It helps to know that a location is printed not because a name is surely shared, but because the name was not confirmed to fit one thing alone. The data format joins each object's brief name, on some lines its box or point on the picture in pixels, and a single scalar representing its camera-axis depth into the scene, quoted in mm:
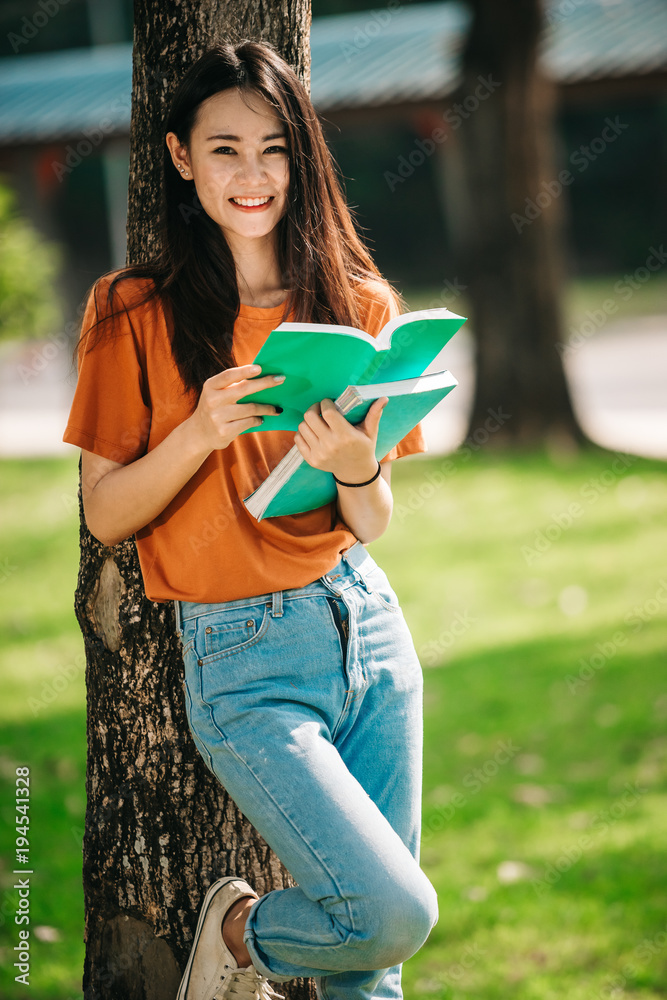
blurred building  27141
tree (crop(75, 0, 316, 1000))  4277
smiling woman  3354
